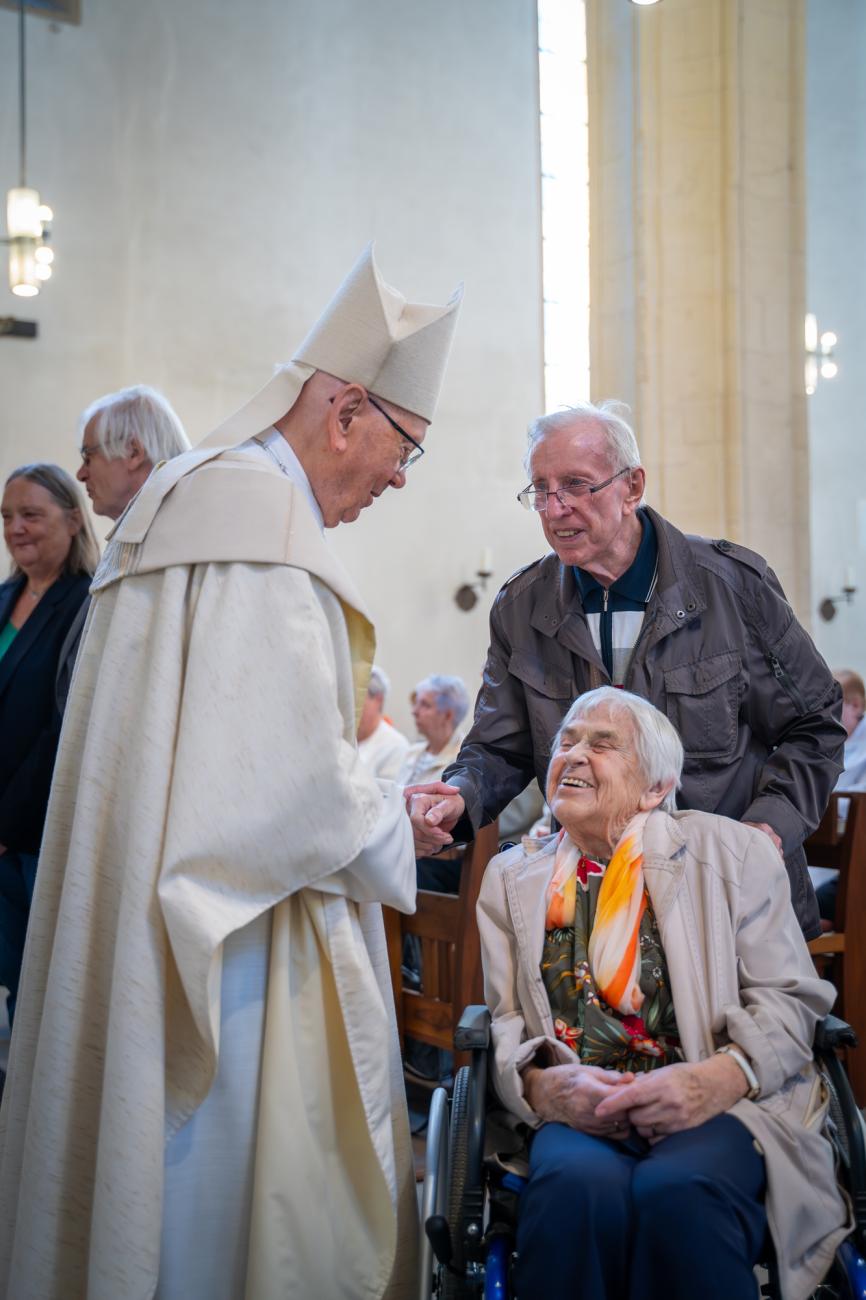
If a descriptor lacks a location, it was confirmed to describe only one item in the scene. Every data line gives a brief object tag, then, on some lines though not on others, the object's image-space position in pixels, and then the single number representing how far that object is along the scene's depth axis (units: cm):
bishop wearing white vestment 190
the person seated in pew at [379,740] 673
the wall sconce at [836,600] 1124
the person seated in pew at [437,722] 624
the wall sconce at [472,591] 980
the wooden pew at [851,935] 332
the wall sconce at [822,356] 1107
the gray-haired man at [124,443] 323
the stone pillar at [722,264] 782
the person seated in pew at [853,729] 617
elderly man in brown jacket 281
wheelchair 204
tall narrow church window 1044
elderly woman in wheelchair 202
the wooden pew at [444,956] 307
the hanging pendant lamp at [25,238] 751
